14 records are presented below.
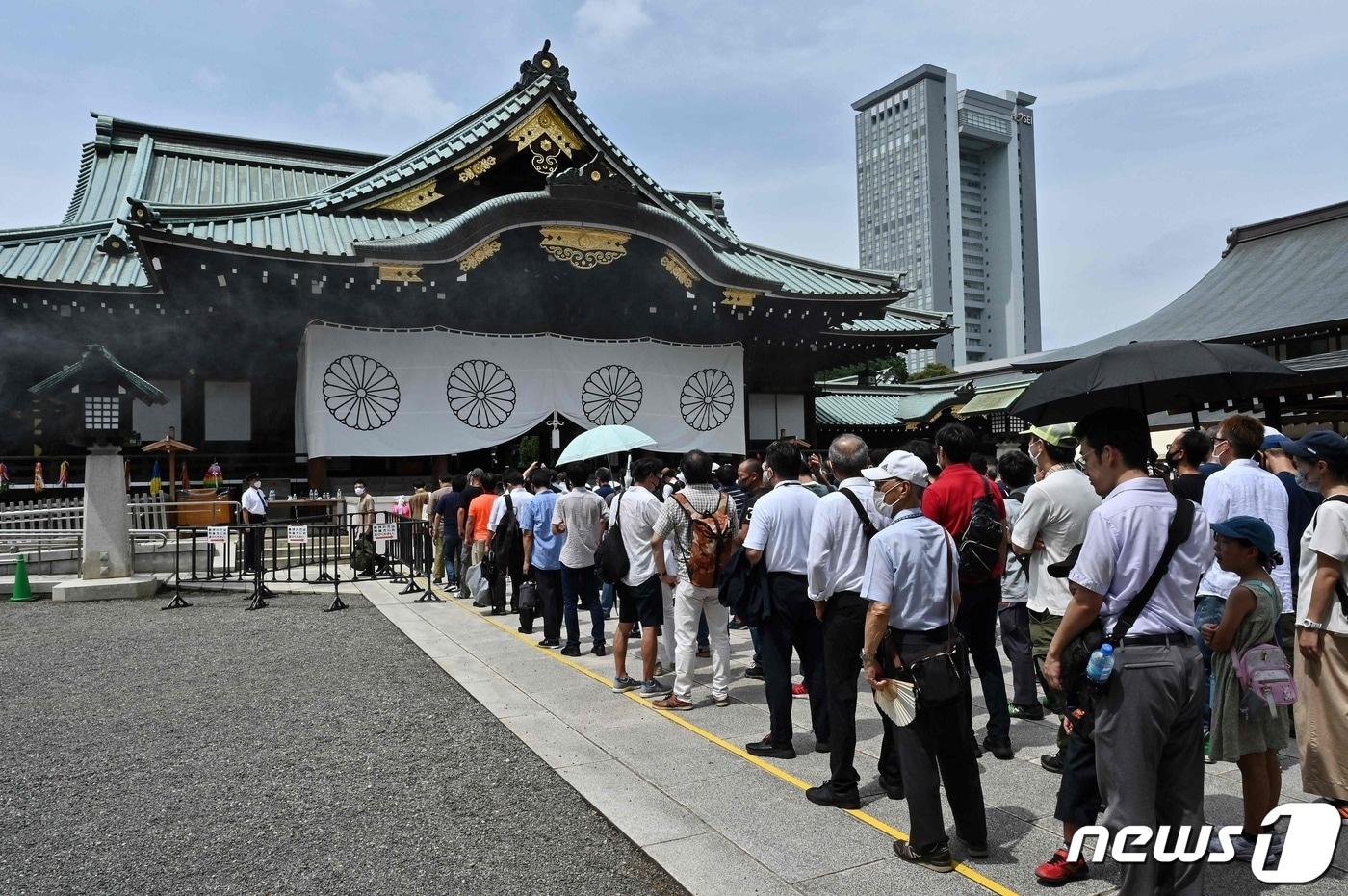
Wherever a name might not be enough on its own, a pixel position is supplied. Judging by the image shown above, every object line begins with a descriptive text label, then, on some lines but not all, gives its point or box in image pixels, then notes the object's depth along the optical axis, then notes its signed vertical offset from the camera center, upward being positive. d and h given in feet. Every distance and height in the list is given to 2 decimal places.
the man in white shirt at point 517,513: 25.98 -2.00
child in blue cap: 9.73 -2.91
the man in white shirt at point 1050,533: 12.68 -1.29
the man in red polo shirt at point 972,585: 13.42 -2.16
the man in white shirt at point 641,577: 17.78 -2.56
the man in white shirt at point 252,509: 38.78 -2.04
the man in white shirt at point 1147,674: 7.88 -2.18
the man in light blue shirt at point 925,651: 9.62 -2.39
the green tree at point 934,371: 140.07 +14.81
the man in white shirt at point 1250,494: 12.97 -0.73
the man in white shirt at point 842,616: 11.54 -2.42
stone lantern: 31.81 +1.26
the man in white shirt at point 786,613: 13.55 -2.60
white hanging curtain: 46.09 +4.55
